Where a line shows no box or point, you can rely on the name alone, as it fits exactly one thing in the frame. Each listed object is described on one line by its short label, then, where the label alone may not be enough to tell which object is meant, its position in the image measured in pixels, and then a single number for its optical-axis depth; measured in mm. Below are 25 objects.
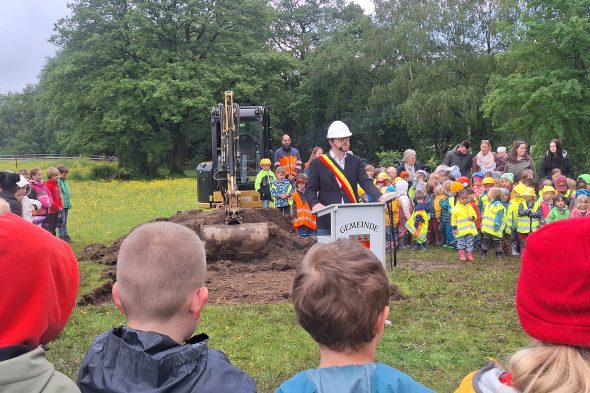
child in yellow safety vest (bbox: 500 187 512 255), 10636
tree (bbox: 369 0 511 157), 33312
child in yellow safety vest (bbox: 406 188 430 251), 11641
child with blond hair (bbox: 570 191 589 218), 9219
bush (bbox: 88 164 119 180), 39438
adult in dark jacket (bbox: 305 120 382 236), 6852
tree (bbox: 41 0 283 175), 39219
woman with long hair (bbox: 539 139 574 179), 12602
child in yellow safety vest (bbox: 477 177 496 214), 11216
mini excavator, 10391
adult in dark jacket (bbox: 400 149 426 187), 13295
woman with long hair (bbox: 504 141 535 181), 12266
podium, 6387
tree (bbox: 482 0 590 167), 17389
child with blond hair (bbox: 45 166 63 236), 12414
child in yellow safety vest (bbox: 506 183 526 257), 10547
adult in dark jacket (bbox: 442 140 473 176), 13875
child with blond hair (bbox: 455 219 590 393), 1656
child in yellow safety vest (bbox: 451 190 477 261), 10609
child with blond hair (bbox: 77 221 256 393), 2082
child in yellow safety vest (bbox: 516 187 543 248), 10305
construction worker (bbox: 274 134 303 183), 15008
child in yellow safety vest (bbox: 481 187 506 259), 10586
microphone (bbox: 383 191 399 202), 6234
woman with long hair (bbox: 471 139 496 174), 13211
